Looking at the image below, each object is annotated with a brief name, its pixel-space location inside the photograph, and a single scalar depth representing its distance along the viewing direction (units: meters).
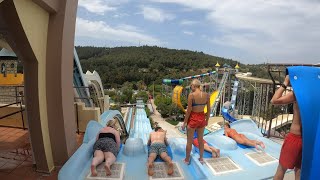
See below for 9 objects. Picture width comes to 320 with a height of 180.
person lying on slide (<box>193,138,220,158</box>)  3.86
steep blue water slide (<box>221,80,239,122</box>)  14.86
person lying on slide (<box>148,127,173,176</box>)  3.27
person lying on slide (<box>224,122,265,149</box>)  4.27
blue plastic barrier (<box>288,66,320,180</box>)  2.12
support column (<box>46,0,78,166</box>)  3.32
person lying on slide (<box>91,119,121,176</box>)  3.18
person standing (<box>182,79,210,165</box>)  3.29
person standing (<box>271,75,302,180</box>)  2.21
